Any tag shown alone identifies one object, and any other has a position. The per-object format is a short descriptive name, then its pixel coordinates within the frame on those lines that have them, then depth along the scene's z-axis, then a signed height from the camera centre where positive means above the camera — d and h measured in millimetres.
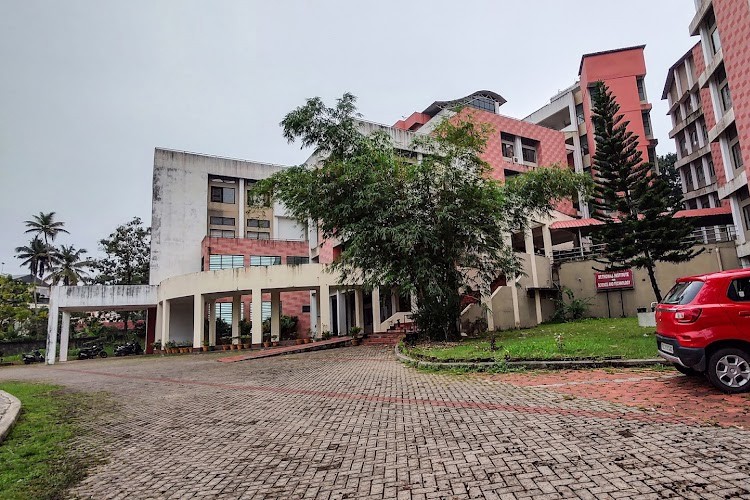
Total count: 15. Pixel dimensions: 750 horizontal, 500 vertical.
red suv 5395 -361
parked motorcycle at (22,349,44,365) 27875 -1514
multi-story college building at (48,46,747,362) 22453 +4989
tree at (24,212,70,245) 43906 +10768
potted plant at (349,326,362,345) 20484 -772
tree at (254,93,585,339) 14656 +3896
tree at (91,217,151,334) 35500 +5899
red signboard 21047 +1231
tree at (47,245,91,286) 40906 +6359
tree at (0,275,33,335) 30141 +2396
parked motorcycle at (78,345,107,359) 28000 -1375
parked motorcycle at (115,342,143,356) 29328 -1321
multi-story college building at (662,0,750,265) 17641 +9847
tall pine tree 12922 +3083
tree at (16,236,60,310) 45000 +8006
